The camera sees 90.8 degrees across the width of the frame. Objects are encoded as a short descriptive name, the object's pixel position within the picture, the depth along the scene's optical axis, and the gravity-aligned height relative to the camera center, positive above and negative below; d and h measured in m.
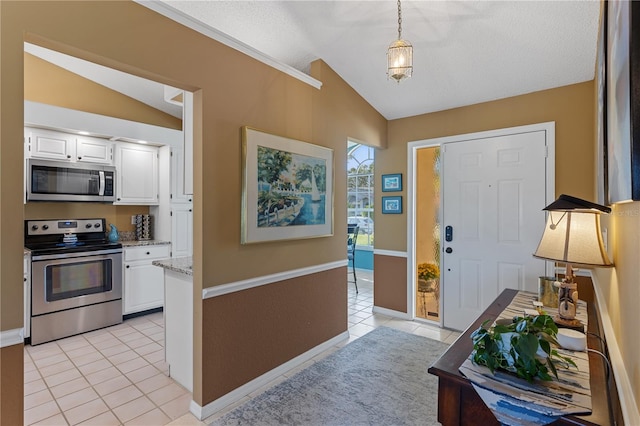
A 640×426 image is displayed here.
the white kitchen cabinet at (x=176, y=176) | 4.28 +0.49
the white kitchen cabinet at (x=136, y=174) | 4.00 +0.50
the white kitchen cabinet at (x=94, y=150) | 3.68 +0.74
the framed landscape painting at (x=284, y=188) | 2.35 +0.20
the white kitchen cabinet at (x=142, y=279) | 3.84 -0.84
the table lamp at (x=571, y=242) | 1.41 -0.15
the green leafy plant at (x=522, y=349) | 0.99 -0.45
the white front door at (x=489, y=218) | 3.04 -0.06
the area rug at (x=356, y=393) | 2.08 -1.35
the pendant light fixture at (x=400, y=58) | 1.93 +0.95
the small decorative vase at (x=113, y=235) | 3.93 -0.28
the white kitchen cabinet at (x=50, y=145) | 3.32 +0.74
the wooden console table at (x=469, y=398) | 0.90 -0.59
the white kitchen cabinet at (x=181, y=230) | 4.28 -0.24
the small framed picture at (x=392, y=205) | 3.91 +0.09
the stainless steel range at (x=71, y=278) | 3.22 -0.72
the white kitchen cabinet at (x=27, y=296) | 3.13 -0.84
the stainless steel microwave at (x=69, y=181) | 3.35 +0.35
